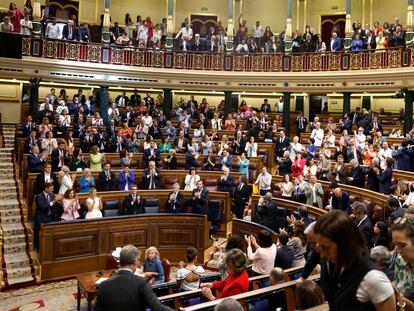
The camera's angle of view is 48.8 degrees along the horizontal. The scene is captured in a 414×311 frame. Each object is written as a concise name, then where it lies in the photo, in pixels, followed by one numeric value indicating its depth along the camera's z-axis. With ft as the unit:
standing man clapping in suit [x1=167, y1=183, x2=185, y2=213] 30.17
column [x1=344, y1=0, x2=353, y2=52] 53.98
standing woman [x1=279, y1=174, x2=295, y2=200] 30.81
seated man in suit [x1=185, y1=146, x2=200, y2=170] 37.11
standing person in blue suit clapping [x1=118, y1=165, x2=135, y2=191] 32.37
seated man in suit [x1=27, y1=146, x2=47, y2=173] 32.04
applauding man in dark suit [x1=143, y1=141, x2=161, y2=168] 36.81
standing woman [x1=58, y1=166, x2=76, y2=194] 28.84
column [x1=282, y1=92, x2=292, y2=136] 56.34
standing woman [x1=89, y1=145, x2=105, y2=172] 34.27
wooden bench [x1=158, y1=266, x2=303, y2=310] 13.30
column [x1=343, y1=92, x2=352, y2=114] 54.30
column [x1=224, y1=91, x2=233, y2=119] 58.49
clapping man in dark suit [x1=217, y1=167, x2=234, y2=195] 33.58
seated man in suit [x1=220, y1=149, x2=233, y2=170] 37.04
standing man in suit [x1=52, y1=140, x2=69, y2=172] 33.55
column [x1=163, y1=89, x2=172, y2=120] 58.70
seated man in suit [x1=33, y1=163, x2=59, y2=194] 29.07
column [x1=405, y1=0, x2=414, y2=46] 49.11
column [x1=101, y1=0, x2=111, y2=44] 55.71
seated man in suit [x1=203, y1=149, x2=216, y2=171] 37.18
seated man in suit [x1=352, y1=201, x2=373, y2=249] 16.76
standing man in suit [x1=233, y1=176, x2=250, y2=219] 32.07
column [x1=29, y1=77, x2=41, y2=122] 50.70
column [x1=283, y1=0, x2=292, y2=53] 56.90
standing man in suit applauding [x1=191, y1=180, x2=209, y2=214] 30.25
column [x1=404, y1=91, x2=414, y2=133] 48.06
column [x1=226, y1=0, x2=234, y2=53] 58.75
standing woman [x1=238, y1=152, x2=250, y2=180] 36.22
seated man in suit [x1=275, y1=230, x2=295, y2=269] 16.20
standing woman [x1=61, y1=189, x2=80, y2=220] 26.41
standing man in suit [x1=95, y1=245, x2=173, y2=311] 9.20
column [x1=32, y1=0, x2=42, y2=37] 51.56
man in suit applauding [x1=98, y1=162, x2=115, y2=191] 31.89
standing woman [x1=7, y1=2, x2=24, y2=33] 49.49
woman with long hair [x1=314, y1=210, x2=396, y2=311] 5.83
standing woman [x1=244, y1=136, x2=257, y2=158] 39.96
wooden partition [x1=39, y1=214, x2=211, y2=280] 24.70
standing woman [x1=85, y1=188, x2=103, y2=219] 26.94
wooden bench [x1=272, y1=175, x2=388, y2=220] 23.99
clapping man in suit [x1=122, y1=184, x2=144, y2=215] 29.22
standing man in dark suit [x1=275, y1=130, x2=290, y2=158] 41.83
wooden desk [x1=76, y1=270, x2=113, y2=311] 18.29
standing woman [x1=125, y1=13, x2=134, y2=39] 60.70
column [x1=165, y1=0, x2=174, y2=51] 58.18
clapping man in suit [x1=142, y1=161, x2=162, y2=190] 33.32
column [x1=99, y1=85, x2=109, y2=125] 54.07
